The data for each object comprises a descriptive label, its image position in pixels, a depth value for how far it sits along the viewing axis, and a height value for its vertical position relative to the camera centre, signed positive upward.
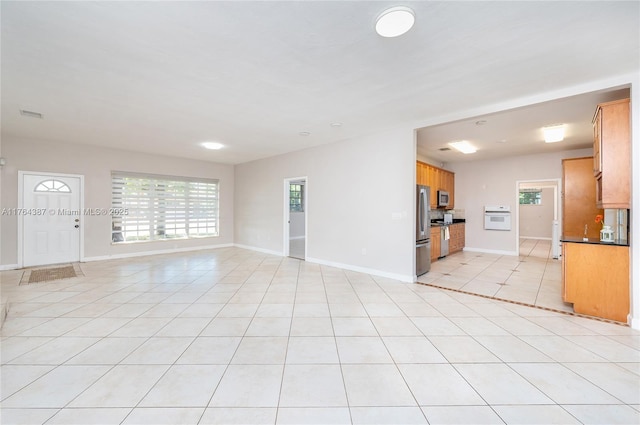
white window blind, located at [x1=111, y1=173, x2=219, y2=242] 6.46 +0.13
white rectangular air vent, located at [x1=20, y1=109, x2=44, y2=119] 3.83 +1.47
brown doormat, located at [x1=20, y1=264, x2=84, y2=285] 4.48 -1.13
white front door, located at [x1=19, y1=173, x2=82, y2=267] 5.34 -0.14
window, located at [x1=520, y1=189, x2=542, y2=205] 10.55 +0.68
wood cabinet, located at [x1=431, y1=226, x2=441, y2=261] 6.12 -0.70
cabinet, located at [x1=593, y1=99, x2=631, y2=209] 2.84 +0.67
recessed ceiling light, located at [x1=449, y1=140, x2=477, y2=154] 5.70 +1.51
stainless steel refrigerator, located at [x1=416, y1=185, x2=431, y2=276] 4.68 -0.32
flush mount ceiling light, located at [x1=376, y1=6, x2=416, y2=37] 1.86 +1.41
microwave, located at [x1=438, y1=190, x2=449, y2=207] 7.02 +0.40
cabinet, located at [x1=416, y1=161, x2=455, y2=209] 6.24 +0.88
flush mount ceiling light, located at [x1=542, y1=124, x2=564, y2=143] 4.54 +1.45
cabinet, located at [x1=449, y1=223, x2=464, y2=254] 7.13 -0.69
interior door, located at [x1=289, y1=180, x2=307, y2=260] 6.86 -0.23
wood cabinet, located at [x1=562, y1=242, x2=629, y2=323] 2.89 -0.76
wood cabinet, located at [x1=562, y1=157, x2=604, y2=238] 5.50 +0.32
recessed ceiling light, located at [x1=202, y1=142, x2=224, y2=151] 5.66 +1.49
